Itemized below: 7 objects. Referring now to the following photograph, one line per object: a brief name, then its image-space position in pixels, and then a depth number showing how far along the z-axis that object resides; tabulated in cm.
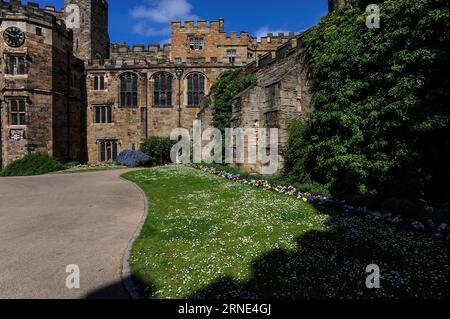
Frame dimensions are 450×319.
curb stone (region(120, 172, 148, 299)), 382
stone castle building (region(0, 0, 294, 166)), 2139
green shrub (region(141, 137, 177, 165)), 2516
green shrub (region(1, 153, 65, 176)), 1966
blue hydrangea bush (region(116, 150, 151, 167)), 2344
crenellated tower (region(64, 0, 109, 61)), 3012
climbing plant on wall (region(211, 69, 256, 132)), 1858
